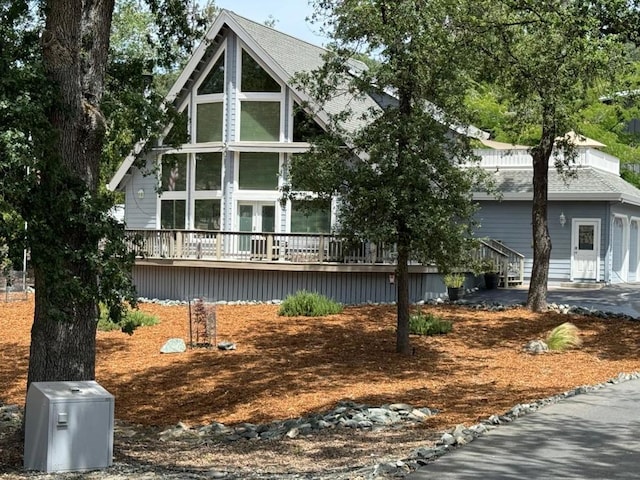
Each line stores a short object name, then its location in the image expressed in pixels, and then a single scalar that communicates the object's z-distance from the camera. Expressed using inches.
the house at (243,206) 885.2
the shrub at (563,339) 609.3
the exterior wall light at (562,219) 1089.7
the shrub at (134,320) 761.6
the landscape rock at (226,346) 661.3
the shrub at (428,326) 690.2
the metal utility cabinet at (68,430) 311.3
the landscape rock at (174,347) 660.7
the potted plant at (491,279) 991.0
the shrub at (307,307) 784.9
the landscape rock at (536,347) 606.2
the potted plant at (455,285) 870.0
